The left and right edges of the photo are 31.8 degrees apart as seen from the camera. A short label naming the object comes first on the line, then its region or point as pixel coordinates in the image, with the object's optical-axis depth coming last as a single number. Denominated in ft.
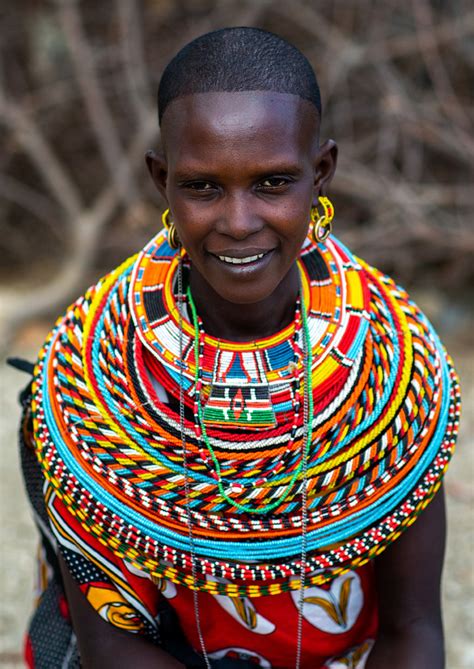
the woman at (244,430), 4.58
